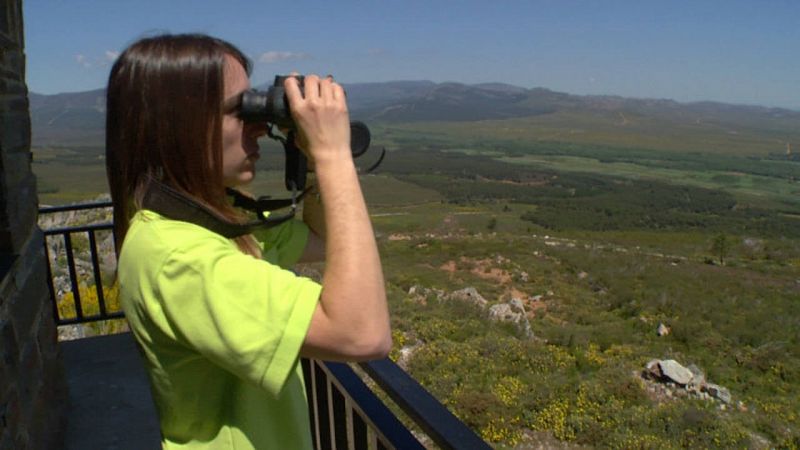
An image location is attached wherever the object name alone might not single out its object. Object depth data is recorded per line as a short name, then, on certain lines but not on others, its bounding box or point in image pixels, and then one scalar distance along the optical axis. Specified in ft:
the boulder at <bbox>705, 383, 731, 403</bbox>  31.35
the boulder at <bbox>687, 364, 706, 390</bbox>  31.71
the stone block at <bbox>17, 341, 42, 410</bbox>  5.73
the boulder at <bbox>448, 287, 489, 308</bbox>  51.25
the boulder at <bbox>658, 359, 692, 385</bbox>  31.65
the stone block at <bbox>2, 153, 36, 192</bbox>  5.90
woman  2.56
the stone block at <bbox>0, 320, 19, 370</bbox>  5.11
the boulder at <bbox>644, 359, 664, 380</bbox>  32.58
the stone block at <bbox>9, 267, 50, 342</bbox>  5.83
